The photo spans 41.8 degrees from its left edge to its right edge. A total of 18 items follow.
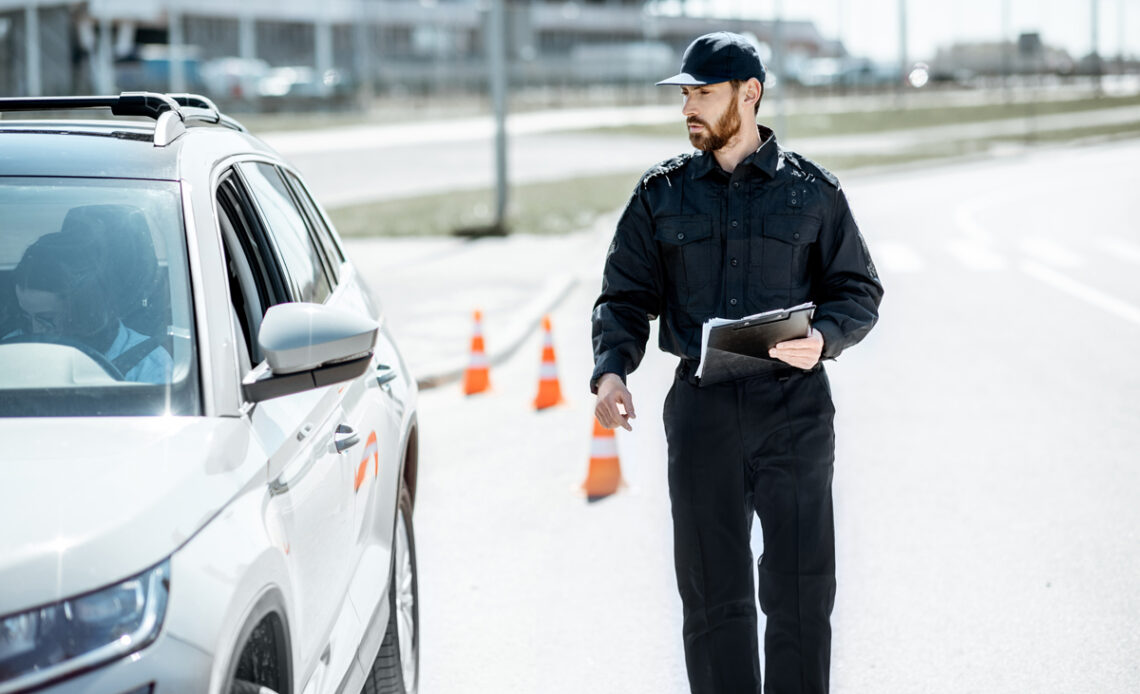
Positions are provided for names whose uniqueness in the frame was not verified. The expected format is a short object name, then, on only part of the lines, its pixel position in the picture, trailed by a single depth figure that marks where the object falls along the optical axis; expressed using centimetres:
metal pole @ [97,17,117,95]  5319
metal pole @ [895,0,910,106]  5641
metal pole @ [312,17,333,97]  7769
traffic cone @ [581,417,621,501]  735
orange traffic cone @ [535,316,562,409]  952
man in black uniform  373
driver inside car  314
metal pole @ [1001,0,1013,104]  8175
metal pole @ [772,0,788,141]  3284
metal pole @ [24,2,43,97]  5309
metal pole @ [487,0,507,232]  2120
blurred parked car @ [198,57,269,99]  5978
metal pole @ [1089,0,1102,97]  7805
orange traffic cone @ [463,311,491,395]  1011
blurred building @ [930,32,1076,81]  12462
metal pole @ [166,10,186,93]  5602
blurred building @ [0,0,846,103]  6253
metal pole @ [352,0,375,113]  6981
